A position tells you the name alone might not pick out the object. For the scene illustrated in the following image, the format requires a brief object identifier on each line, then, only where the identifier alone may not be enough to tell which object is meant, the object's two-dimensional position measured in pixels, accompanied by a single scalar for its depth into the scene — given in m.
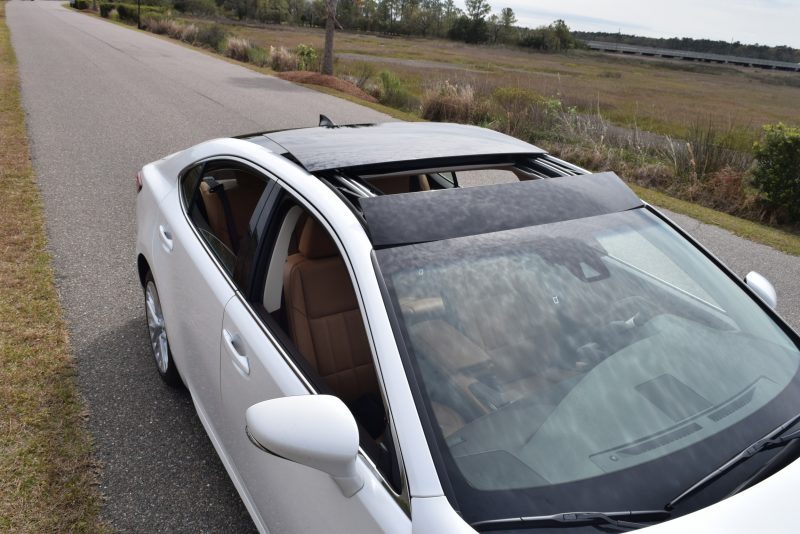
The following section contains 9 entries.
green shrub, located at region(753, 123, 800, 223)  8.70
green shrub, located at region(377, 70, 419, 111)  17.53
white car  1.49
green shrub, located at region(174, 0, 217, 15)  78.00
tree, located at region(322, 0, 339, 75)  21.07
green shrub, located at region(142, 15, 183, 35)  38.56
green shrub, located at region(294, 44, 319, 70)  23.22
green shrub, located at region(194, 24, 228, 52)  32.91
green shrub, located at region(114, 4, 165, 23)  51.91
